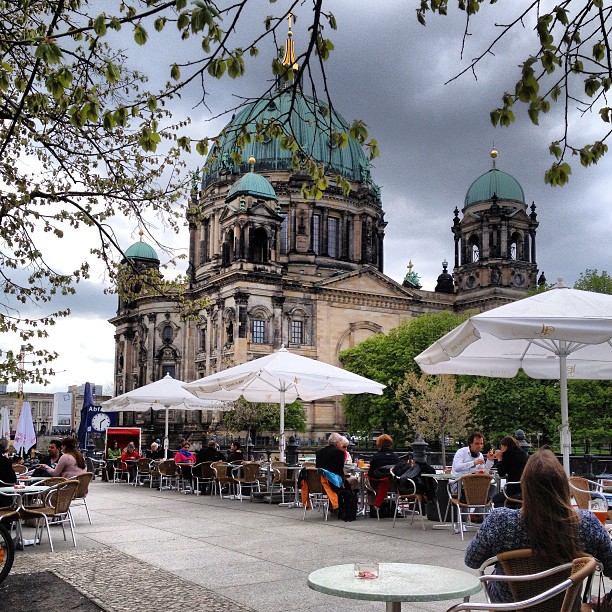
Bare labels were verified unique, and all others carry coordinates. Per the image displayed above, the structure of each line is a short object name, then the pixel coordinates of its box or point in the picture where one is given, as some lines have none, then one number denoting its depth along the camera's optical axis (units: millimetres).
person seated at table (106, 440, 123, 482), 29766
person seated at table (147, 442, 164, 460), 28047
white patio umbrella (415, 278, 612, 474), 10305
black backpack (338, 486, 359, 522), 15328
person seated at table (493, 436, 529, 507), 12219
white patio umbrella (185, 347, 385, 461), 18922
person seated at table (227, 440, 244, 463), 24219
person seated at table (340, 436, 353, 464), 15394
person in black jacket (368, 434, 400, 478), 15406
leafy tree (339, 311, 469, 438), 57656
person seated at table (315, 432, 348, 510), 15172
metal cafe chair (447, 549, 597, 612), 4262
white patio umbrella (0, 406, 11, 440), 33250
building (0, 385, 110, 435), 117631
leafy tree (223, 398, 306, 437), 56688
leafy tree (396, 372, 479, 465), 46656
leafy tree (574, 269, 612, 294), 57553
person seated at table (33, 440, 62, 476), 15234
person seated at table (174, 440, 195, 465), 24125
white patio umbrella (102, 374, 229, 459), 26797
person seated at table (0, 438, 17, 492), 12016
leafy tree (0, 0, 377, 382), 6512
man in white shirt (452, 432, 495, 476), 14258
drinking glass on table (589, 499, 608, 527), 6844
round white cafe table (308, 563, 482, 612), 4543
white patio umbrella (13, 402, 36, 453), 27594
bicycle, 8945
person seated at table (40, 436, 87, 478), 13766
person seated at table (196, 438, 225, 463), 22083
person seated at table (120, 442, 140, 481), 27583
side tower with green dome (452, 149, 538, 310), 71875
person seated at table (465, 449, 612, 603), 4602
